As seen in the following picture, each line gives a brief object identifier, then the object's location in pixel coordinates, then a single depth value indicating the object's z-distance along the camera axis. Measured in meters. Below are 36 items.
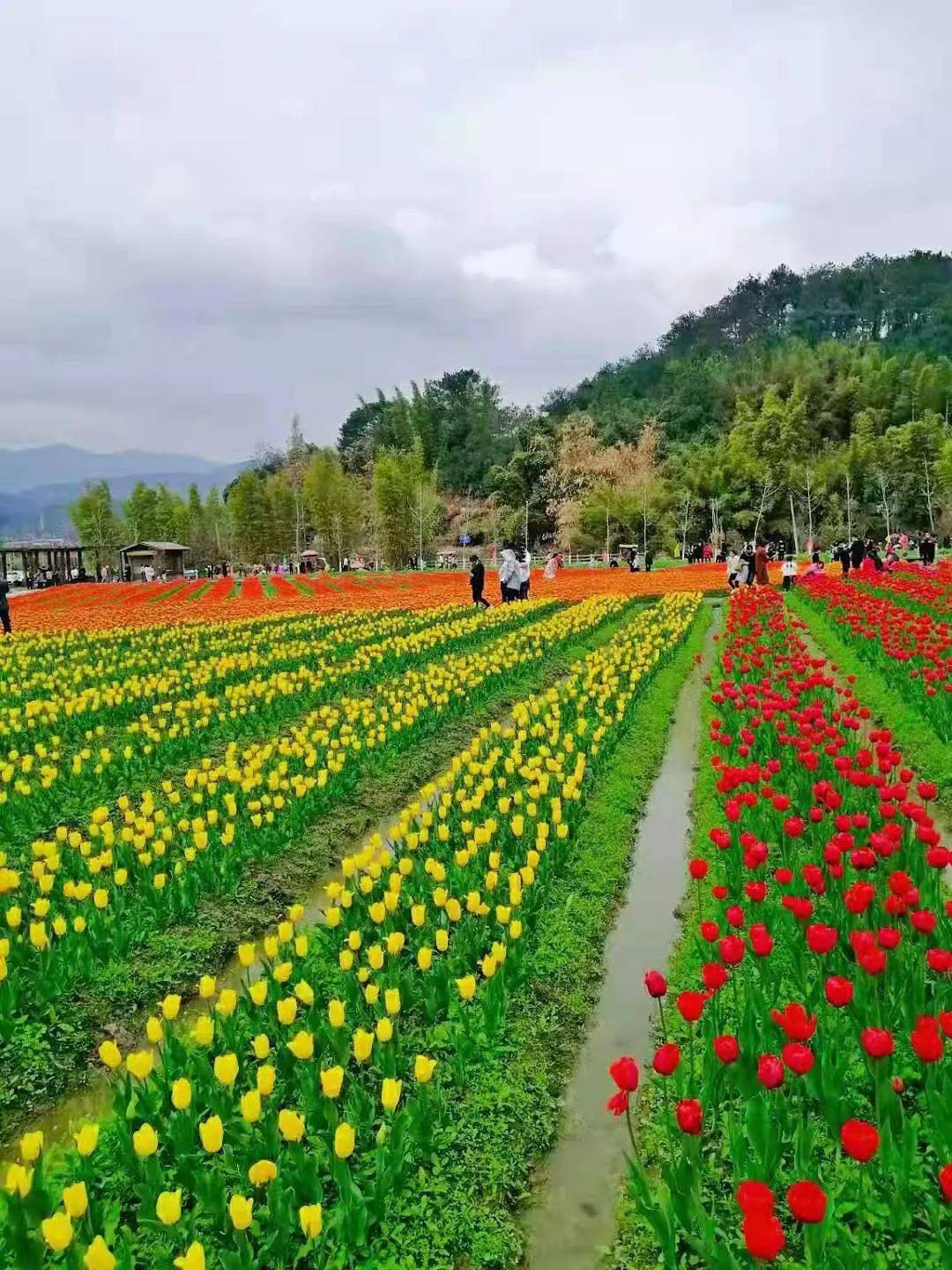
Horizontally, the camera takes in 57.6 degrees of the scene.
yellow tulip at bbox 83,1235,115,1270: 2.40
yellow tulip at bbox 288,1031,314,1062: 3.39
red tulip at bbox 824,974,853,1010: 3.27
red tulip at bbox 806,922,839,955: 3.60
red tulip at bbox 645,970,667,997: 3.38
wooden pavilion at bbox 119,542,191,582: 68.69
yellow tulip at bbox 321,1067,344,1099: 3.16
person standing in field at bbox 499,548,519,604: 23.44
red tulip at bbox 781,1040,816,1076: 2.90
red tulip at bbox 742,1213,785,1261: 2.16
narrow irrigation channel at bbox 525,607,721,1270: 3.28
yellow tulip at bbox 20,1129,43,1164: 2.85
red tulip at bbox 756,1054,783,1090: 2.85
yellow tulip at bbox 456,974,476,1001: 3.96
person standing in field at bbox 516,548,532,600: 23.96
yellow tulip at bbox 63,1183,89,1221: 2.65
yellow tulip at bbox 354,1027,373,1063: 3.40
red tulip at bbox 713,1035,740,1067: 3.07
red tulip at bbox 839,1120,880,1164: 2.44
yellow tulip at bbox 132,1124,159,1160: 2.90
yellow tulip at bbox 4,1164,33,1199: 2.78
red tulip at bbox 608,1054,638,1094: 2.78
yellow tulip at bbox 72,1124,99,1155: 2.89
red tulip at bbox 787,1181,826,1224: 2.27
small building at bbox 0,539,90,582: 61.78
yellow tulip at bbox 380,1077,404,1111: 3.19
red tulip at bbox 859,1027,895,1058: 2.97
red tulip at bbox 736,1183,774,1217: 2.18
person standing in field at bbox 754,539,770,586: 26.20
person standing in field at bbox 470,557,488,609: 22.55
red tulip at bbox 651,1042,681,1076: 2.94
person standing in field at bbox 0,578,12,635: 21.50
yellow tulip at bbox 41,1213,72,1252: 2.49
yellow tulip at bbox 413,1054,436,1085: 3.34
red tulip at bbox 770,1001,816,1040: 2.99
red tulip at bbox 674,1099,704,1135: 2.73
